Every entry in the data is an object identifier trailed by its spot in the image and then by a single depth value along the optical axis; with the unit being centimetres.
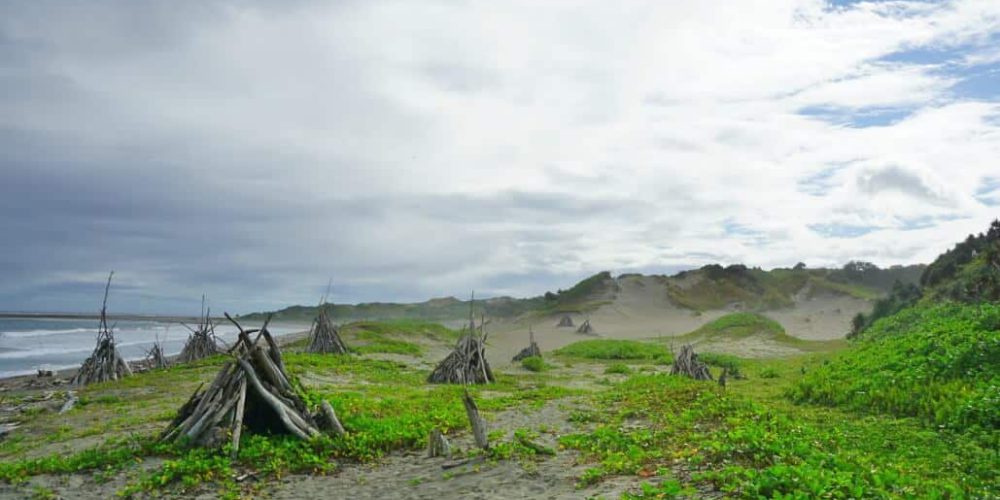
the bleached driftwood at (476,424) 980
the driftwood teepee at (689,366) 2145
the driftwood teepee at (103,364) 2288
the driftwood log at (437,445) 1017
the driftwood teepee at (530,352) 3214
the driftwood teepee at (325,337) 2794
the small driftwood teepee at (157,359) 2728
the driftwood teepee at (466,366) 2112
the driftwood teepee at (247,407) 1037
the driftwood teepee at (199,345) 2814
